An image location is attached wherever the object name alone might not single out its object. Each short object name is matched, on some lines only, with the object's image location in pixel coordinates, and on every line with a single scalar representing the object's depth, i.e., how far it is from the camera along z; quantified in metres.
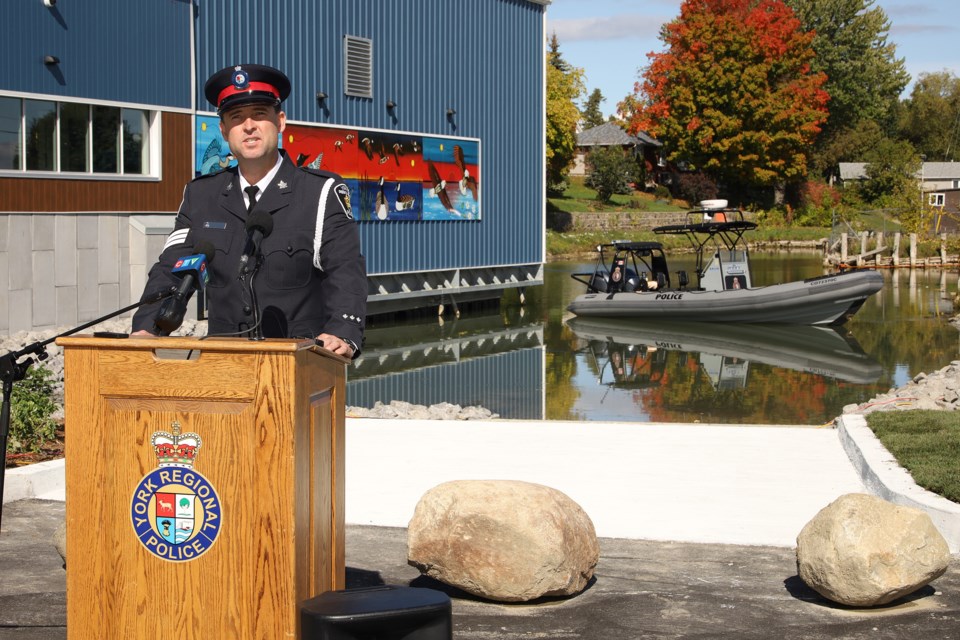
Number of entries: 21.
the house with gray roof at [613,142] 70.44
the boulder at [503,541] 4.82
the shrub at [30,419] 7.66
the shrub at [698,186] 60.12
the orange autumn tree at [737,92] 57.78
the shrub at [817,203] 60.44
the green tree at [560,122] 57.19
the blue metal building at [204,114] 16.98
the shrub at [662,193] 64.44
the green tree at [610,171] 62.09
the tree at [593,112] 101.01
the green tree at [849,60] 74.06
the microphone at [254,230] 3.56
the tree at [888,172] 55.75
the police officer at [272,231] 3.90
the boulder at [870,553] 4.72
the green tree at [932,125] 84.75
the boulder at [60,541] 5.14
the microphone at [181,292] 3.33
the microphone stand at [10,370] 3.39
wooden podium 3.12
